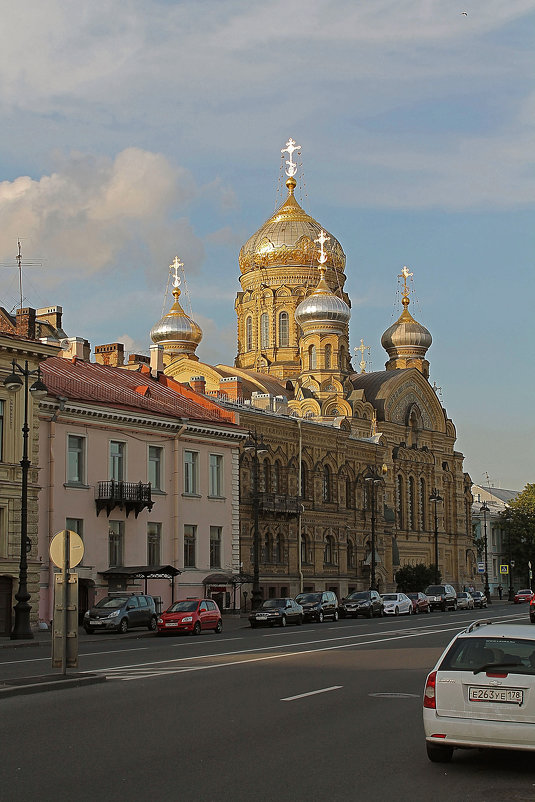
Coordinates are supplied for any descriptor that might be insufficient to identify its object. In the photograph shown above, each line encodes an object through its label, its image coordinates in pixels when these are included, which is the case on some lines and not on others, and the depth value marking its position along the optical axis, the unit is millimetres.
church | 61969
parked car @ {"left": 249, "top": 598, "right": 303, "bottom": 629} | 41688
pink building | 41938
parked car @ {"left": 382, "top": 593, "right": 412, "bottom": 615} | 52281
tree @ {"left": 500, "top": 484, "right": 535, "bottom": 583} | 101375
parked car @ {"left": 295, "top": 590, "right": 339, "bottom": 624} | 46062
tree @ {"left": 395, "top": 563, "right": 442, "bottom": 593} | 76562
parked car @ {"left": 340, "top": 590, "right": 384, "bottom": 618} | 50625
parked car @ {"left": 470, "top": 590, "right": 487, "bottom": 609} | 66625
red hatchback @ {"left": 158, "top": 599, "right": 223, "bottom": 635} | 35562
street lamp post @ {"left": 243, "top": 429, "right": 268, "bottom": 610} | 47019
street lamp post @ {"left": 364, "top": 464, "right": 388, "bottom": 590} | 59628
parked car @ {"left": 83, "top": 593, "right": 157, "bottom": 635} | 35969
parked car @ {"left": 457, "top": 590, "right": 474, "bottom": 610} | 64125
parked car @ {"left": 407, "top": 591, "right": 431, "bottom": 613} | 56312
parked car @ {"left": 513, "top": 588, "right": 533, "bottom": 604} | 80375
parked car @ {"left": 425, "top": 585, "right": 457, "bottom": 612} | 61125
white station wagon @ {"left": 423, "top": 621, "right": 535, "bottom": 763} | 10203
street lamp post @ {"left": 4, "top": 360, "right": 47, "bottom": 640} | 32344
